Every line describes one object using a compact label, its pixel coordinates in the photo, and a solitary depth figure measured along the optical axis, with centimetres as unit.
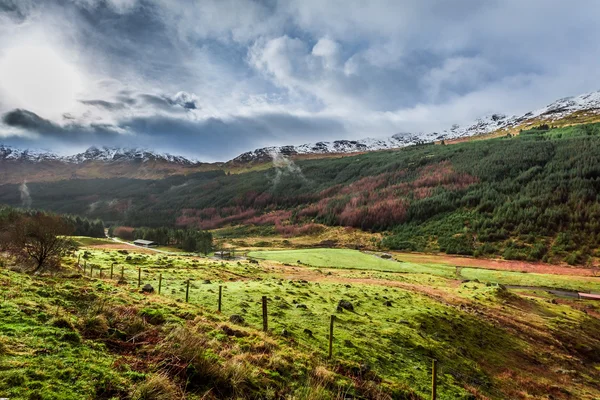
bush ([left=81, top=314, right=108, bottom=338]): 1097
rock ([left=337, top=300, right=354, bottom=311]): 2554
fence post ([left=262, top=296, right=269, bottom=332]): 1634
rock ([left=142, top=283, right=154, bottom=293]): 2217
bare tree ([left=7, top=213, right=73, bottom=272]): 3098
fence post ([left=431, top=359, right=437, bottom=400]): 1156
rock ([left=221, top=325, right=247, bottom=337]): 1437
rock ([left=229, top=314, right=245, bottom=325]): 1719
